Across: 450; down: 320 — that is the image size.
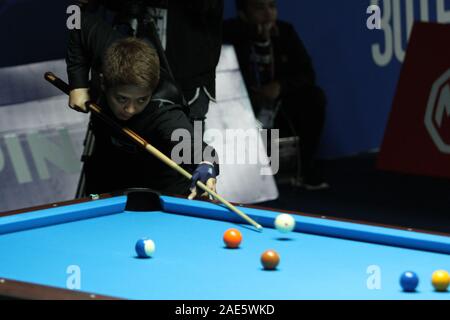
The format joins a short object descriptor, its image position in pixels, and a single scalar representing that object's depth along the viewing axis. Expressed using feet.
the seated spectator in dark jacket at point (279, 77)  31.64
